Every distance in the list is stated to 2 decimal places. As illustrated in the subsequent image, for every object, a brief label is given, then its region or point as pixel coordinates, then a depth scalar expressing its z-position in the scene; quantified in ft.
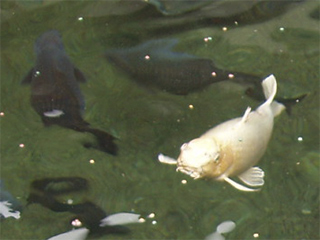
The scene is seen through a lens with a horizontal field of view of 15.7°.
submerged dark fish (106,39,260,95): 19.33
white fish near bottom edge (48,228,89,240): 16.84
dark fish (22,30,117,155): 18.51
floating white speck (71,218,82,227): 17.02
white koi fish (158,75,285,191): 15.10
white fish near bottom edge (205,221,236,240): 16.86
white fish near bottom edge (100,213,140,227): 16.99
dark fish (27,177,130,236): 16.94
